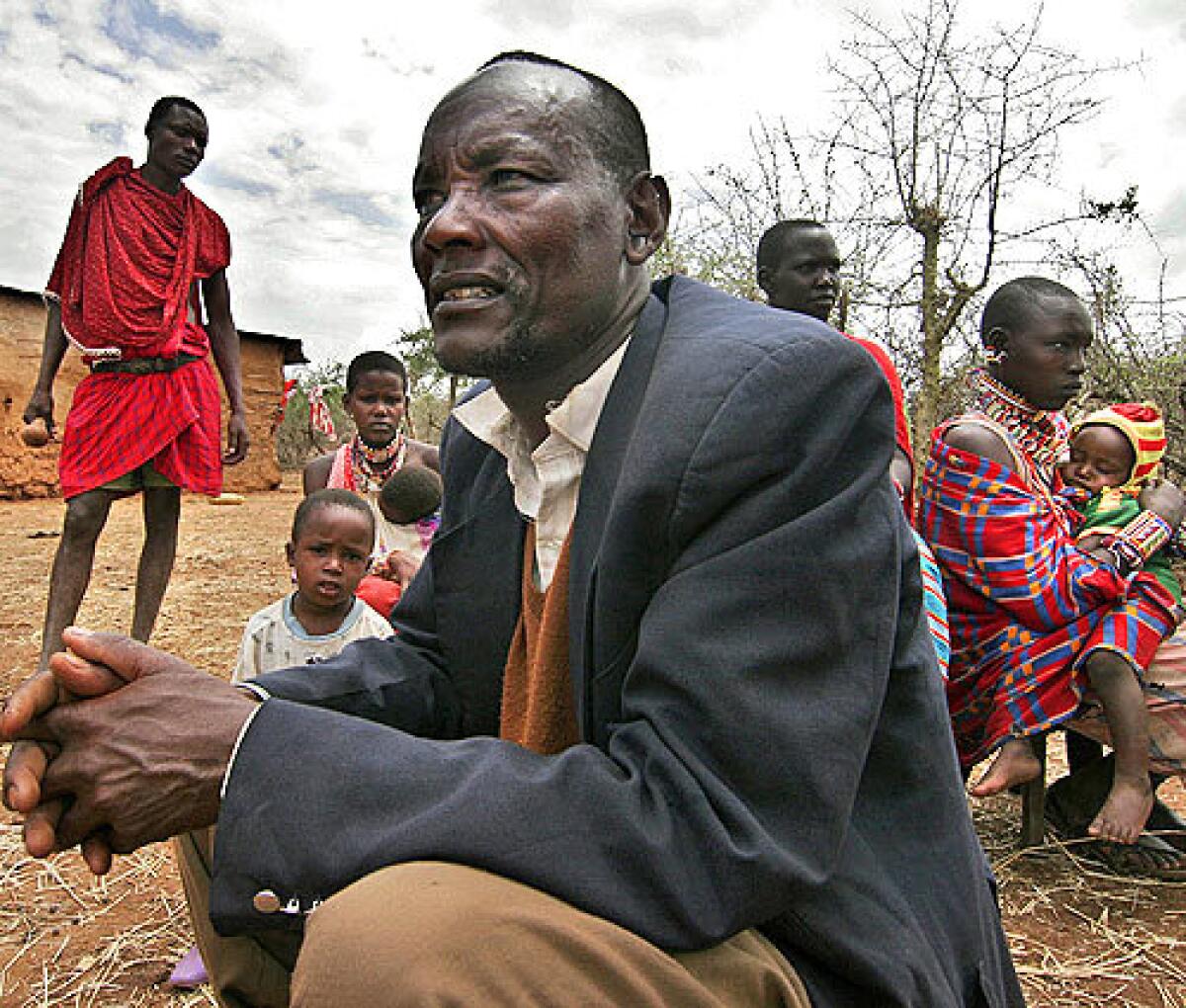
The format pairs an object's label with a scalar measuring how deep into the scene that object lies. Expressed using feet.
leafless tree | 20.45
